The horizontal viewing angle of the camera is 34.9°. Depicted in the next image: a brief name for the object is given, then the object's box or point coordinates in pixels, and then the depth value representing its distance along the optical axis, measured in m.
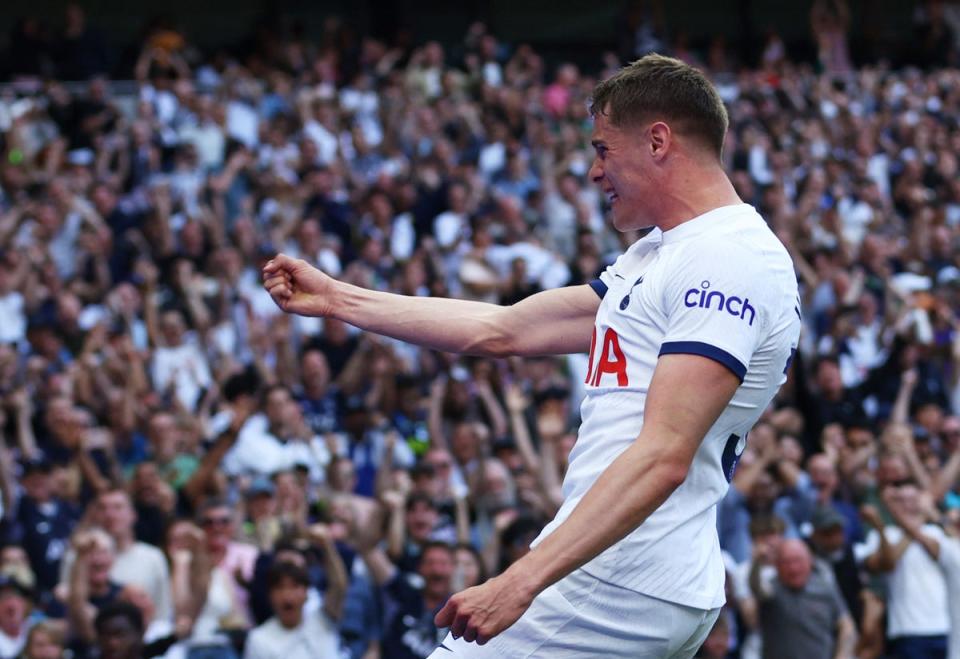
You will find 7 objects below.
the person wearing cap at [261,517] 8.42
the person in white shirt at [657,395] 2.95
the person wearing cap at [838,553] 8.60
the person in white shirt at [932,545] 8.38
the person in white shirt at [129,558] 7.80
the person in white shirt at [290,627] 7.16
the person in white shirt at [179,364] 10.50
